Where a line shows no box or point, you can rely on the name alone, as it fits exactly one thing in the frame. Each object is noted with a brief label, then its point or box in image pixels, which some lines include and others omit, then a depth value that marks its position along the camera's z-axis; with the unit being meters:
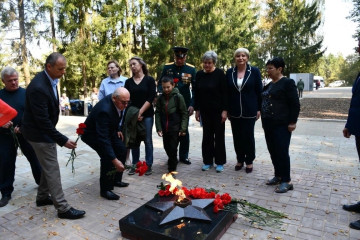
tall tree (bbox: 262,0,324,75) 32.69
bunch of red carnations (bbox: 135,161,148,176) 3.29
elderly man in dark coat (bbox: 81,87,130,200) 3.53
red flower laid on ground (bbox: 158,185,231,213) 3.02
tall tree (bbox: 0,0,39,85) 16.45
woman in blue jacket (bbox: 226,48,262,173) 4.54
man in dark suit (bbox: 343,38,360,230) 3.12
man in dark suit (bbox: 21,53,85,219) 3.01
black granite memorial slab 2.60
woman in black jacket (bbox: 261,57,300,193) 3.82
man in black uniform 5.04
